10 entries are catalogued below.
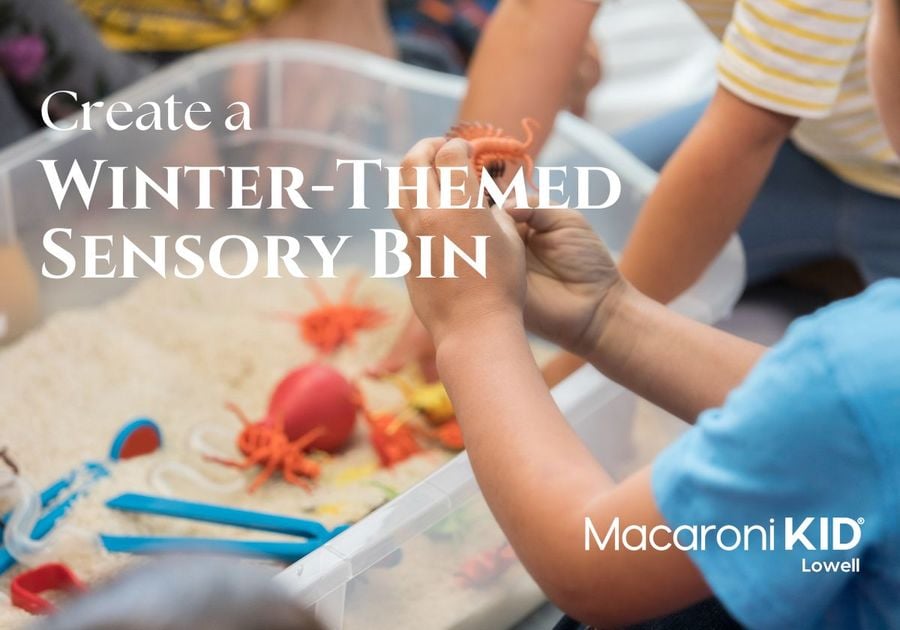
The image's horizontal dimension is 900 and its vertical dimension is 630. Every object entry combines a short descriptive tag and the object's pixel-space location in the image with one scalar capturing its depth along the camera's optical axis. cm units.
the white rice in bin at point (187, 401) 142
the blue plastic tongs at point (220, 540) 139
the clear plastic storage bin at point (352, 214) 133
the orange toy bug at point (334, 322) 174
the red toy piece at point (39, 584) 134
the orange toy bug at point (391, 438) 157
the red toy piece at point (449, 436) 159
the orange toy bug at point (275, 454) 153
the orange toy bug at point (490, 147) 132
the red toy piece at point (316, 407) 156
